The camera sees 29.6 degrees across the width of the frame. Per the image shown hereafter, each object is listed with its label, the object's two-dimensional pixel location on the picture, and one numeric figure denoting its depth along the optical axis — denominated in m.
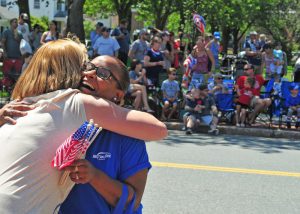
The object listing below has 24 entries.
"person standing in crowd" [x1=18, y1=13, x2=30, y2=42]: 16.45
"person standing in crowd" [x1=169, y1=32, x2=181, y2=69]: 16.97
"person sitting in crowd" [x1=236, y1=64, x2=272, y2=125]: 13.08
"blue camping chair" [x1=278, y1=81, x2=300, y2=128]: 13.13
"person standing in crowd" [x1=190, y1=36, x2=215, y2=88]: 13.68
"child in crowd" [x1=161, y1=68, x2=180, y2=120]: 13.17
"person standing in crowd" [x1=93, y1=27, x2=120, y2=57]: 13.94
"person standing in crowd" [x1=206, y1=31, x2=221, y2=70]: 17.04
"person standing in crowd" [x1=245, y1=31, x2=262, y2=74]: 17.61
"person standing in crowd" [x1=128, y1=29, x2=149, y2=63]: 14.35
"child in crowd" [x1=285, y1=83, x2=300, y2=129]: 13.02
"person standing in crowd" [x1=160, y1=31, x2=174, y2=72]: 15.05
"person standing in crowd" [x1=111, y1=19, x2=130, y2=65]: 15.66
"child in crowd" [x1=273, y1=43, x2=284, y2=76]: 15.73
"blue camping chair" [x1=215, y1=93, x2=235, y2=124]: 13.12
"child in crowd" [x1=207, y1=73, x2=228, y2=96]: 13.28
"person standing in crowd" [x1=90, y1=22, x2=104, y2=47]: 14.80
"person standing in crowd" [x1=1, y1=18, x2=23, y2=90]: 14.63
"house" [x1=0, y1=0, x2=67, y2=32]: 65.56
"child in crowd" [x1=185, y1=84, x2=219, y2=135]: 12.12
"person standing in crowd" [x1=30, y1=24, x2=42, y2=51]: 17.42
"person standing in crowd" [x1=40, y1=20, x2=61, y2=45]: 15.48
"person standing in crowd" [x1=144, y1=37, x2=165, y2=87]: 13.68
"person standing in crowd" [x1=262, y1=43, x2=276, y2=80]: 15.73
